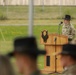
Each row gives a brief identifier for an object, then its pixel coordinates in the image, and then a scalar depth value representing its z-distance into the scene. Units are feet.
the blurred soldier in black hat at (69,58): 36.85
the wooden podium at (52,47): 92.17
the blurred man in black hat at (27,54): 27.99
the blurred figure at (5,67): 27.32
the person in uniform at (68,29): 99.96
